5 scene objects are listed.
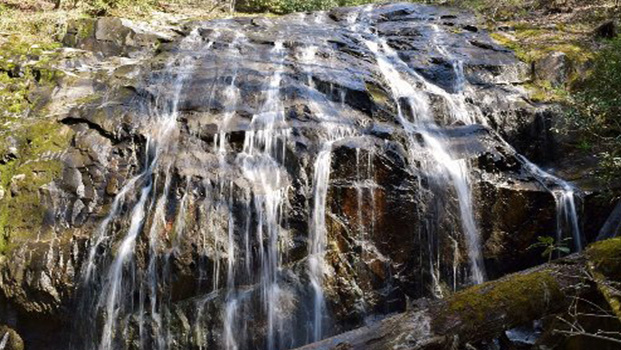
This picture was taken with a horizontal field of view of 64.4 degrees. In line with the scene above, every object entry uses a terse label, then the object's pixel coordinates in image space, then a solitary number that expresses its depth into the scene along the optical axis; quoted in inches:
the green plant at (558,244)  243.6
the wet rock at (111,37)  385.4
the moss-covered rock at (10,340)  236.7
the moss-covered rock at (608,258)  136.2
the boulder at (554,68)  353.1
